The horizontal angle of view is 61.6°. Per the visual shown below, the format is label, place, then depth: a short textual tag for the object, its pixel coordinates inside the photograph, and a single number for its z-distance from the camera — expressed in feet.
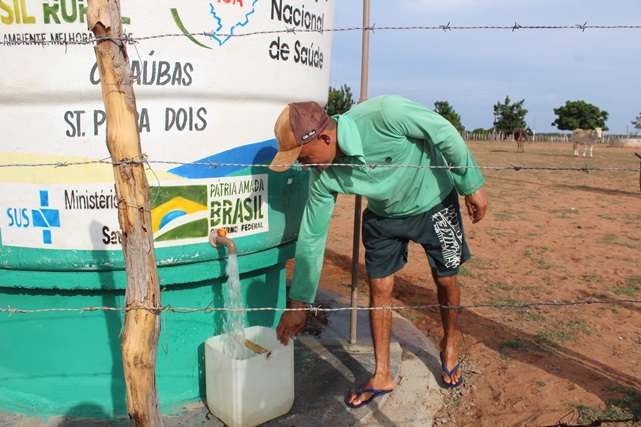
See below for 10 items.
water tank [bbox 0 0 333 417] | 7.76
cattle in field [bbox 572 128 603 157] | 75.31
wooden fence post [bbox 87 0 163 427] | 5.35
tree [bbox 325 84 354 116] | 98.48
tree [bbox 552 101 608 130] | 171.12
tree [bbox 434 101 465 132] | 142.16
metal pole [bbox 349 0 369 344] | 10.39
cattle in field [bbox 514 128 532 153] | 84.53
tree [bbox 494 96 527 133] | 159.63
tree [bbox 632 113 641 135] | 176.78
